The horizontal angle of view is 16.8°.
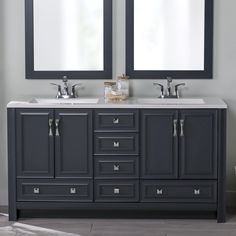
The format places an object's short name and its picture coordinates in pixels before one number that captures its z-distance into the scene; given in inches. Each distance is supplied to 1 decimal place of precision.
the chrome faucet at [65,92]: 223.4
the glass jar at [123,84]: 218.9
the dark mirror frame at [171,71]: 221.2
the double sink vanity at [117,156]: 206.3
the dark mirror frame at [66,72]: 222.6
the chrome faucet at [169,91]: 222.5
